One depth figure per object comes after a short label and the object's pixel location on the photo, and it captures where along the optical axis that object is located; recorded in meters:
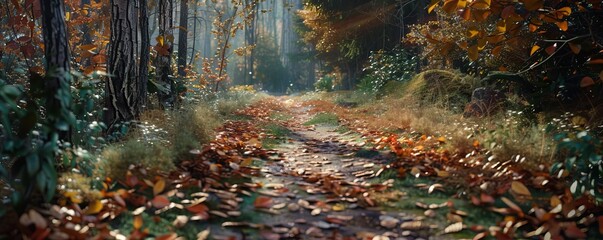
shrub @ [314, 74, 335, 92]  27.19
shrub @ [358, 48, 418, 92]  14.97
